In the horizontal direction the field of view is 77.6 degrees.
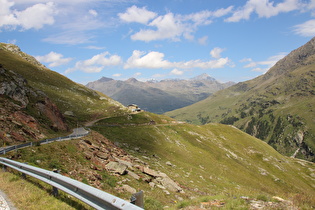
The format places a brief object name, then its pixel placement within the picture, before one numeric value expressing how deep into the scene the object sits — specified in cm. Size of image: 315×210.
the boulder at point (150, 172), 2696
